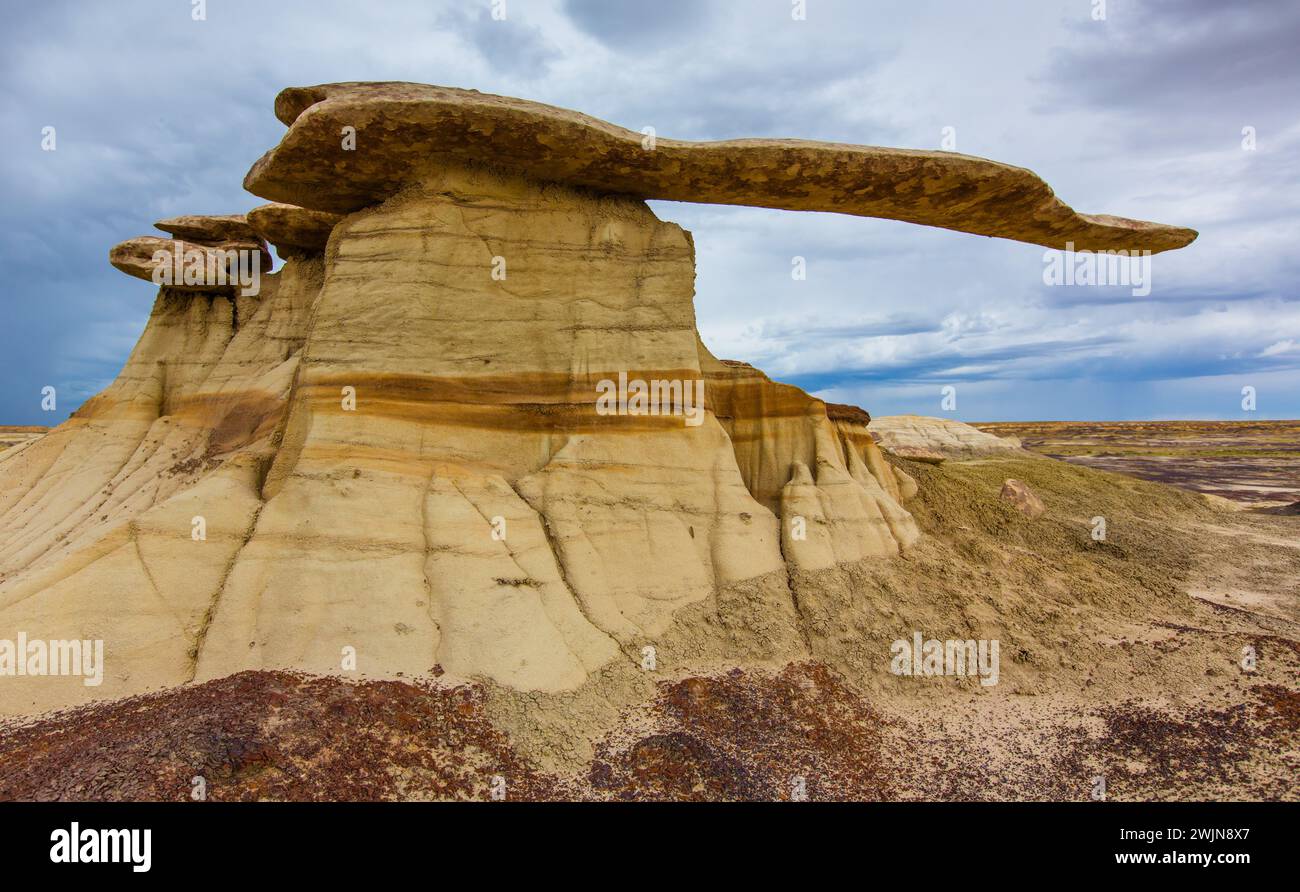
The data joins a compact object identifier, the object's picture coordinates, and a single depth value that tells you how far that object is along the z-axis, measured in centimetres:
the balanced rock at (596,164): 743
